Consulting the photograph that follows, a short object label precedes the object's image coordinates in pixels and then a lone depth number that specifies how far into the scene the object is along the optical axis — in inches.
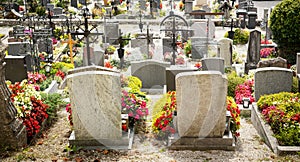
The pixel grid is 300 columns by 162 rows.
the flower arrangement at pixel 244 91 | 458.0
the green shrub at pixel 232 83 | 487.5
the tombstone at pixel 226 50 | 567.5
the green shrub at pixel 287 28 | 585.9
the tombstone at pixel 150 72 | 511.8
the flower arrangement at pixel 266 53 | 636.7
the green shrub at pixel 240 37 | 744.3
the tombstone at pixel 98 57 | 551.2
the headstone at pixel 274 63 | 476.7
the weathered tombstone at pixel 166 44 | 624.7
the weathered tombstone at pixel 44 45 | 645.7
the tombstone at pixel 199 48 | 640.4
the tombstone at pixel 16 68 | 487.5
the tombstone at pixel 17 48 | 580.7
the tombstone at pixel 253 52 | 570.6
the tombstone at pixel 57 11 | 997.8
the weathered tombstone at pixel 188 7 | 987.9
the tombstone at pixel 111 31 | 740.0
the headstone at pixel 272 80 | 431.5
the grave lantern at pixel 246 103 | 440.1
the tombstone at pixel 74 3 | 1117.7
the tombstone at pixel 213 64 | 497.7
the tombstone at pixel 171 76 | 465.4
